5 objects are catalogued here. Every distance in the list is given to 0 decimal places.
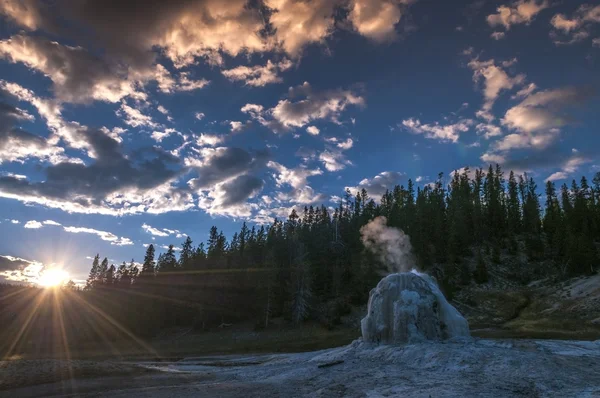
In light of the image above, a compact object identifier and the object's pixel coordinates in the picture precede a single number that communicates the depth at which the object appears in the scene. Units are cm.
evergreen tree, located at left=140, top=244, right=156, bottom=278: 10920
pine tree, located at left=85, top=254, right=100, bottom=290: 12594
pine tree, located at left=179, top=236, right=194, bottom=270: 11256
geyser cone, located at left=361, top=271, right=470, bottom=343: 2480
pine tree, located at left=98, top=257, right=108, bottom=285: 12462
